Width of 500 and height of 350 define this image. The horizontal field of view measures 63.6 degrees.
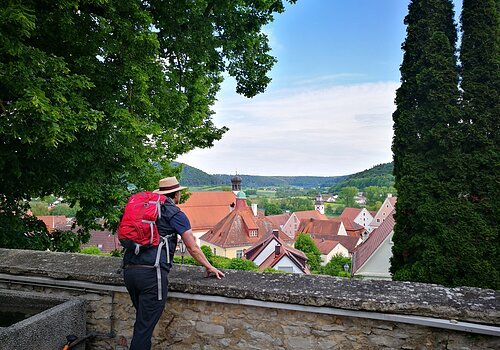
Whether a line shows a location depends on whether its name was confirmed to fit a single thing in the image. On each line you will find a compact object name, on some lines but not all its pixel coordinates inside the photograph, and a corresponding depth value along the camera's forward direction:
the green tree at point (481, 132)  10.56
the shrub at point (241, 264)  33.00
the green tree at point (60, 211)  62.58
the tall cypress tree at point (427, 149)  11.05
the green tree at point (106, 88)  4.98
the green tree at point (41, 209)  35.44
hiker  2.69
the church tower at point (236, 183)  67.12
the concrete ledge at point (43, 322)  2.64
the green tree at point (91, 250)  29.96
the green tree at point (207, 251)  37.26
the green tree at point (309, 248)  48.81
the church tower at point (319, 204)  105.19
